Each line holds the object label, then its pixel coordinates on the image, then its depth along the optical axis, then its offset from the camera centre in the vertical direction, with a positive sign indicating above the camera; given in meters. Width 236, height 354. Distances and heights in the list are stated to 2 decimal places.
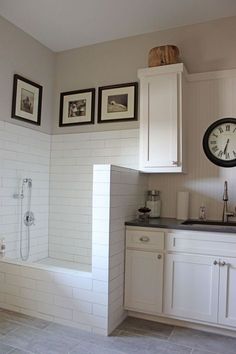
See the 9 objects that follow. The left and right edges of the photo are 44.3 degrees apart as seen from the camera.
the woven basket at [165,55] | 2.73 +1.28
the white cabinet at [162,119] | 2.67 +0.67
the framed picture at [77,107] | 3.31 +0.95
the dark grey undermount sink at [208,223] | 2.63 -0.29
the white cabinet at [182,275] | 2.22 -0.68
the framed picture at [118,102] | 3.09 +0.95
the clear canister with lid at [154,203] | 2.91 -0.13
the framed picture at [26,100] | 2.97 +0.93
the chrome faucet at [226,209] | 2.66 -0.16
